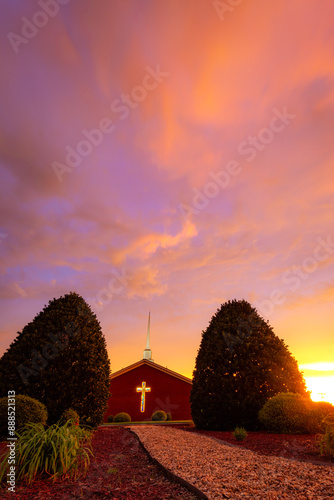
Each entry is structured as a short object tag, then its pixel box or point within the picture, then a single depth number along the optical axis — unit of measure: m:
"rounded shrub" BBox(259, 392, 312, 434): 13.62
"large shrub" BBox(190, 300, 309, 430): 15.23
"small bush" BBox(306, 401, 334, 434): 13.43
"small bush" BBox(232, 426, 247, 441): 12.27
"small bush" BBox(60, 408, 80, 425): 12.80
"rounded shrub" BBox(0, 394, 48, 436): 11.25
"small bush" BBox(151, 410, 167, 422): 30.39
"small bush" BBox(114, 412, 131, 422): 29.62
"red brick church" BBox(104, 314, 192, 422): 32.94
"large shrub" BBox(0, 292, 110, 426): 13.06
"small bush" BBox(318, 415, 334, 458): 9.34
